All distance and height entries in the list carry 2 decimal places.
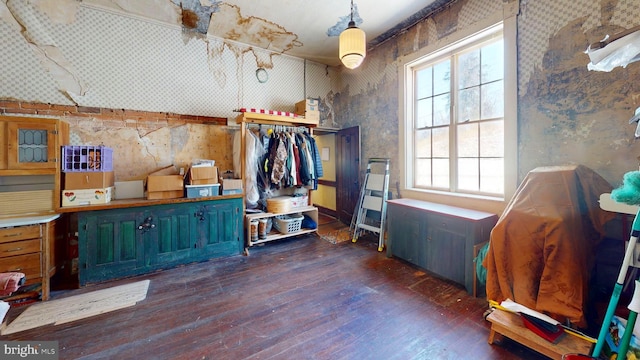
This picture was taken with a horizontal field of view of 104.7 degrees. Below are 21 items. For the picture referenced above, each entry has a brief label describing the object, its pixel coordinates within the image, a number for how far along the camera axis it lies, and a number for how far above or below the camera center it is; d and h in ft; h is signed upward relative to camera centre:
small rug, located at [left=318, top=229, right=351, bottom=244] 13.35 -3.33
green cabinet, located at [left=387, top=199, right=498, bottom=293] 8.20 -2.17
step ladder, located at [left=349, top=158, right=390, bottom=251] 12.51 -1.13
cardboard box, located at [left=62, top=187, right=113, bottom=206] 8.55 -0.65
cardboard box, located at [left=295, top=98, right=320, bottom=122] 13.46 +3.80
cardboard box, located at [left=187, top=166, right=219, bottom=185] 10.47 +0.12
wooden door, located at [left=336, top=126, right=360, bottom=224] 15.29 +0.35
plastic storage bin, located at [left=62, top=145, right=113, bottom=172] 8.66 +0.74
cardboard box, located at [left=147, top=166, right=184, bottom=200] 9.70 -0.34
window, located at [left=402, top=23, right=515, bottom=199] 9.23 +2.51
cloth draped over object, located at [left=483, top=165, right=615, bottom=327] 5.34 -1.54
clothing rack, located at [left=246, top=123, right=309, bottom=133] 13.23 +2.79
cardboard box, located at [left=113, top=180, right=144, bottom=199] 10.37 -0.48
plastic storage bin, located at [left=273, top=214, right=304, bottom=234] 12.96 -2.46
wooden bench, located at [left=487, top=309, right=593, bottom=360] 4.88 -3.41
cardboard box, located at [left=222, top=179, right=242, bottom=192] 11.15 -0.29
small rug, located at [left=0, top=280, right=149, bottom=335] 6.62 -3.83
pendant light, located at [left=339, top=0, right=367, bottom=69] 7.41 +4.02
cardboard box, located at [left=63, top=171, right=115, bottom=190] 8.61 -0.06
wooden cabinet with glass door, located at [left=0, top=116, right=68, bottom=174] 7.82 +1.17
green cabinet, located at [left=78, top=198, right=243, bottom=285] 8.79 -2.33
